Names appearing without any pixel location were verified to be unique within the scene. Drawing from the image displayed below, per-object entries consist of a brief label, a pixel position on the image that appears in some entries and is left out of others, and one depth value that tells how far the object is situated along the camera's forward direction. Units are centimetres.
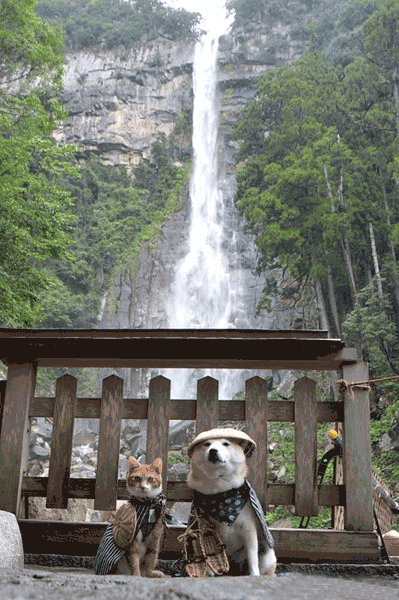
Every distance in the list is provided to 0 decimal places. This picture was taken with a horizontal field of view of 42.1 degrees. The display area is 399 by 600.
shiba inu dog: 275
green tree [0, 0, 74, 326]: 921
